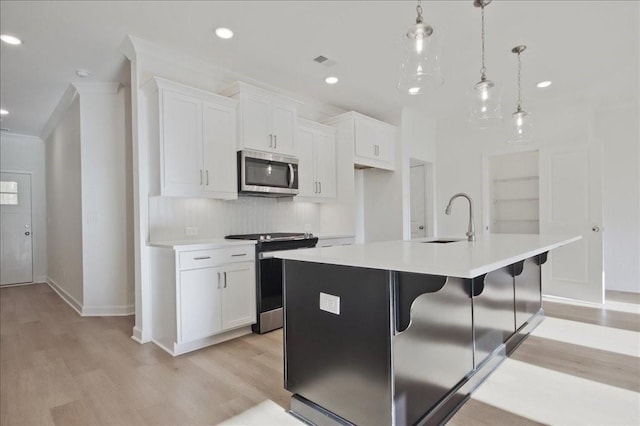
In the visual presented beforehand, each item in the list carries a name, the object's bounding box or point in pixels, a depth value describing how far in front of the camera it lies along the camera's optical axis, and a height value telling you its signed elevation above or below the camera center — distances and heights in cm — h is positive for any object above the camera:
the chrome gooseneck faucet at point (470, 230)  257 -16
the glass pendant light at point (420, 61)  188 +90
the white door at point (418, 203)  578 +12
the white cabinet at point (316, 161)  417 +66
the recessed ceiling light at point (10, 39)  285 +153
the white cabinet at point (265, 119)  342 +101
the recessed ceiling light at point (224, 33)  282 +155
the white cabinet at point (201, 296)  271 -72
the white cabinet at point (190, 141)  294 +67
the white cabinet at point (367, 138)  445 +100
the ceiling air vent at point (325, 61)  338 +155
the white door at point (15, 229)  579 -25
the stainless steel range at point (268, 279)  320 -66
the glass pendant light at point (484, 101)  253 +86
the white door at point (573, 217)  430 -13
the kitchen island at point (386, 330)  147 -63
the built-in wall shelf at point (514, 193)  582 +27
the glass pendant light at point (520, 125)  319 +81
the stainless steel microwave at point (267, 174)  342 +41
